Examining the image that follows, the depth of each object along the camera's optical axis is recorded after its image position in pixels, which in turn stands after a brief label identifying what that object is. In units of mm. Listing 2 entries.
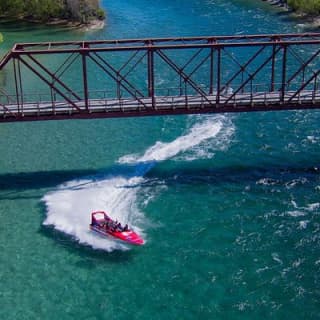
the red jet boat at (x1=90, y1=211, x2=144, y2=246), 51594
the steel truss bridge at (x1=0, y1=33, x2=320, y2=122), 61281
